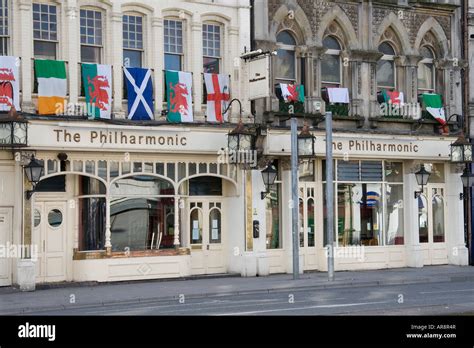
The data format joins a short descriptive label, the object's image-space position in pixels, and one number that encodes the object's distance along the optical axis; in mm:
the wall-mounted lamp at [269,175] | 27641
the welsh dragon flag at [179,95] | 27422
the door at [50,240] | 25859
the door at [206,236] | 28547
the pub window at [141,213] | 26906
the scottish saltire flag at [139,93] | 26719
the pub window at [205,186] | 28609
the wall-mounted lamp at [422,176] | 31141
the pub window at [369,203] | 31050
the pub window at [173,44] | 27844
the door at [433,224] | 32844
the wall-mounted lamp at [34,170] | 24297
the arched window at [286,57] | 30000
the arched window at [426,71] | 33125
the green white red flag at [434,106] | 32594
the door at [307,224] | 30250
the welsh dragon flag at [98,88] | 26016
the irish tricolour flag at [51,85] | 25266
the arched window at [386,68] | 32250
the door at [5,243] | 25281
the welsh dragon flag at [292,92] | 29484
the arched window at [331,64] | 30984
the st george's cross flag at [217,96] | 28141
